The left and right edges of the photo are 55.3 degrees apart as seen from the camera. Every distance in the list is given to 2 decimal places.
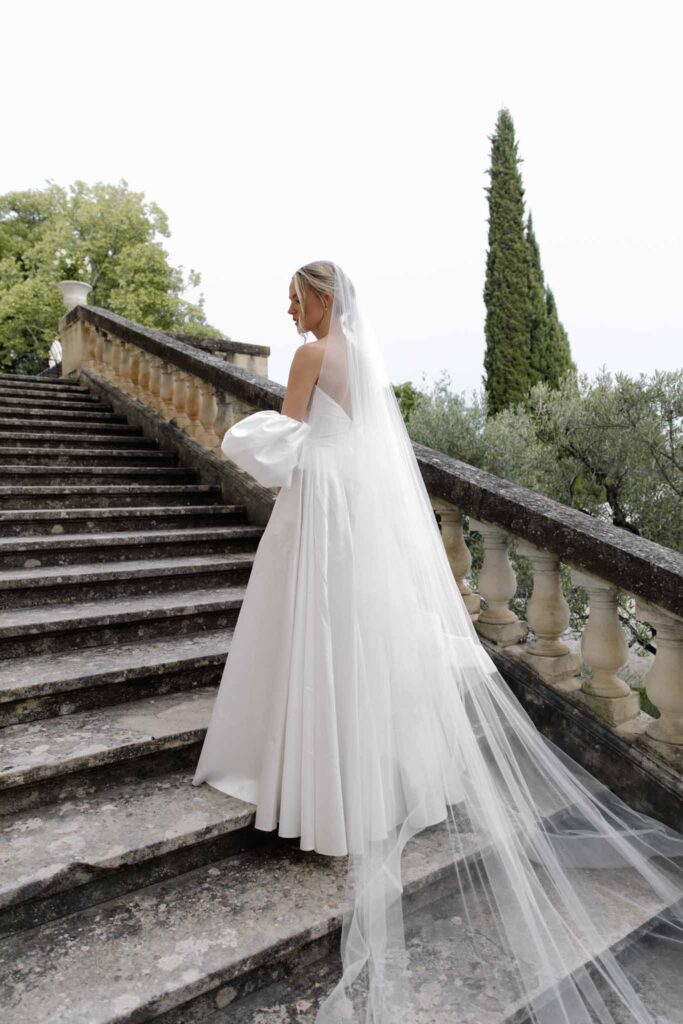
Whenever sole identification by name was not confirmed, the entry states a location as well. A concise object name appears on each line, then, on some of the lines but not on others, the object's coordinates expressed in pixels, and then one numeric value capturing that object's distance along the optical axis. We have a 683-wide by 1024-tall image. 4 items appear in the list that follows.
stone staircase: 1.63
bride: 1.87
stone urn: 9.34
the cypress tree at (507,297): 16.66
